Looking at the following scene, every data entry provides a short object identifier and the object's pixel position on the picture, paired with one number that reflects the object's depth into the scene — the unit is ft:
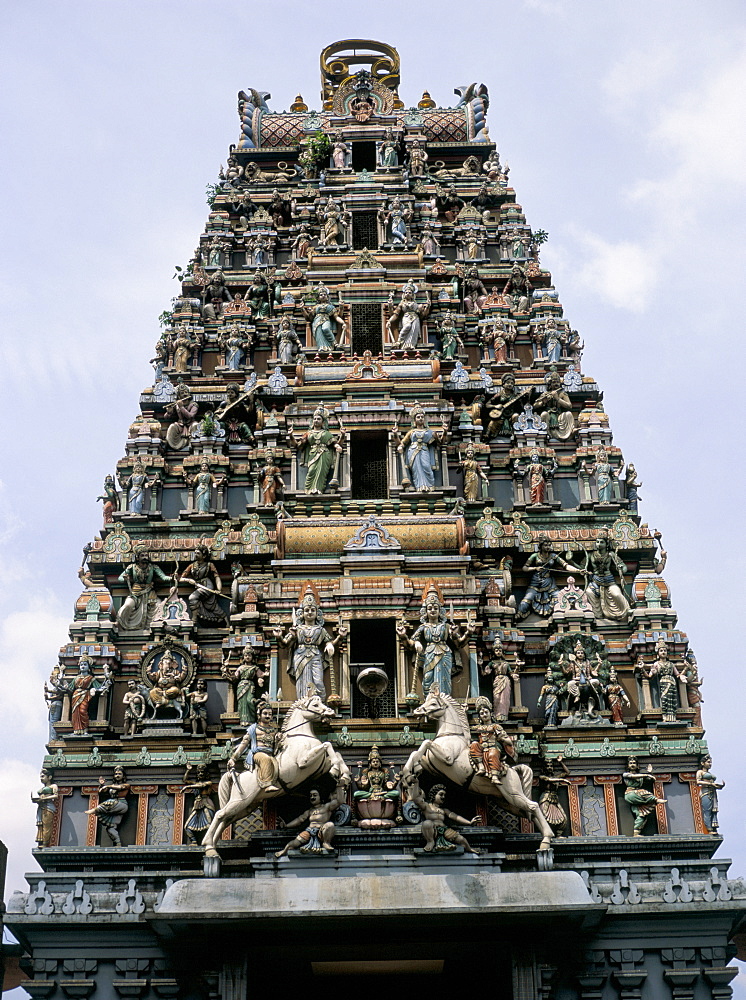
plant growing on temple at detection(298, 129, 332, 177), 148.25
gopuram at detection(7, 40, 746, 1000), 86.89
